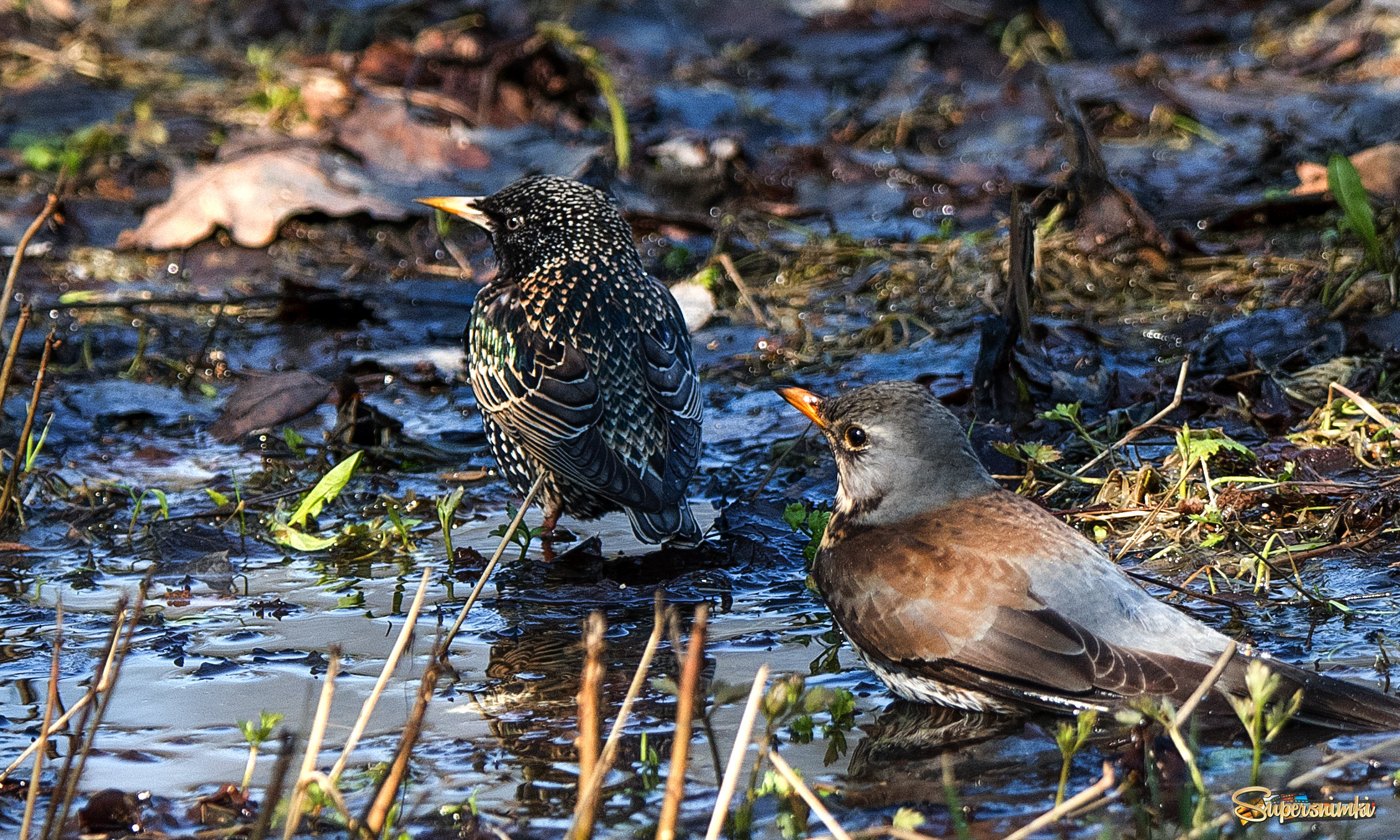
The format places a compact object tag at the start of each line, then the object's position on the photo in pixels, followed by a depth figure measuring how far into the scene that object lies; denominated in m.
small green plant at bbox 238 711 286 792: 6.59
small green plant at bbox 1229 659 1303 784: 5.93
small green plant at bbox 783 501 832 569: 10.13
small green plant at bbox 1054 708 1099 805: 6.05
